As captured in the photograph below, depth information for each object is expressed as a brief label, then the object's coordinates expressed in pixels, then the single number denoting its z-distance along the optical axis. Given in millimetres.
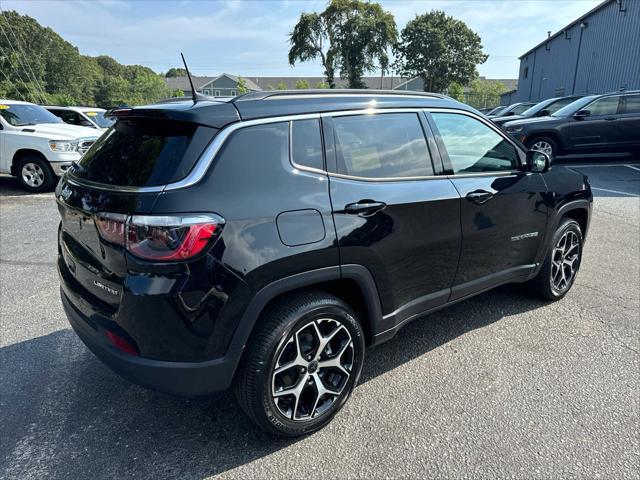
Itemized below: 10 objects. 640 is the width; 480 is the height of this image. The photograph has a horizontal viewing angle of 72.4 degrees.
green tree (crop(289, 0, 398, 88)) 44625
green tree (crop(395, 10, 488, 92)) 49625
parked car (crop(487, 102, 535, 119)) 17297
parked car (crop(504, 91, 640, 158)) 11125
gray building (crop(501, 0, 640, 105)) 18233
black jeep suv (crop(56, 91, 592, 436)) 1987
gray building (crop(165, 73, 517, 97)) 56500
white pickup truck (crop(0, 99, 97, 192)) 9008
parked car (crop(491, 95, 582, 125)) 13094
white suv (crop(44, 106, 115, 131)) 12945
